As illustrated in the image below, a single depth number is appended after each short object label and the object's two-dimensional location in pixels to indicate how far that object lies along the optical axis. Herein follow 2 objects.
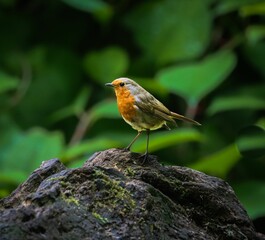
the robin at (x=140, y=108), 4.57
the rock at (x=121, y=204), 3.46
